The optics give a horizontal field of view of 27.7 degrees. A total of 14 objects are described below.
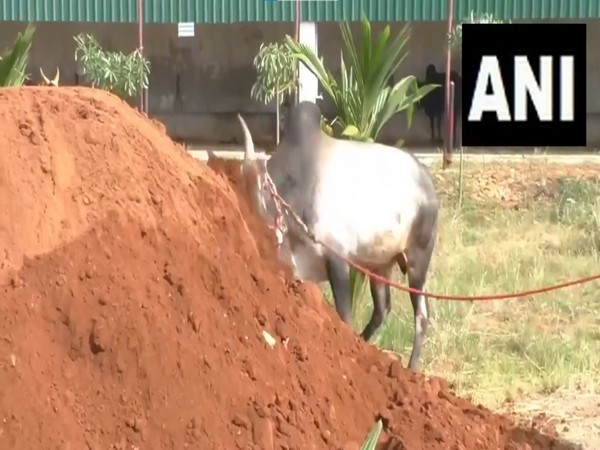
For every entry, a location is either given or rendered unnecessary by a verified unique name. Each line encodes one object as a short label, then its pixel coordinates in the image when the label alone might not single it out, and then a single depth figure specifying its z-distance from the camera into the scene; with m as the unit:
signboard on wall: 20.72
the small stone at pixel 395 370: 5.75
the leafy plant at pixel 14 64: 7.17
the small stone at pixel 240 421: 4.83
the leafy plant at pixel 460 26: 18.19
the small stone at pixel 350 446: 5.12
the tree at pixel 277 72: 17.28
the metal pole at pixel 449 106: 16.81
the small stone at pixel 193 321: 4.90
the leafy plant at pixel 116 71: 17.02
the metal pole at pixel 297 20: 18.56
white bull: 7.27
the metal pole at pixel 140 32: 19.18
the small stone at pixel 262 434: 4.84
